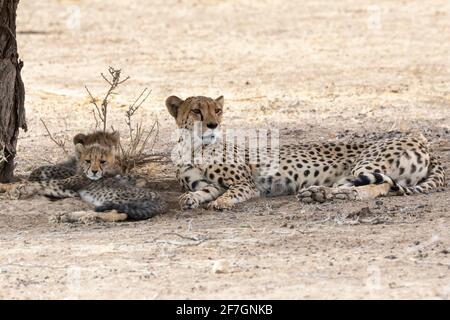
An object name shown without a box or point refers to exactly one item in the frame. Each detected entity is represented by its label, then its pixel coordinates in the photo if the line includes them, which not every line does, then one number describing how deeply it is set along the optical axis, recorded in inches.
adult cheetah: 603.2
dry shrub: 652.6
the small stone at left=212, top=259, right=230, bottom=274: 438.9
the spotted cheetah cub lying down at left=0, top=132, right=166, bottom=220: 559.5
